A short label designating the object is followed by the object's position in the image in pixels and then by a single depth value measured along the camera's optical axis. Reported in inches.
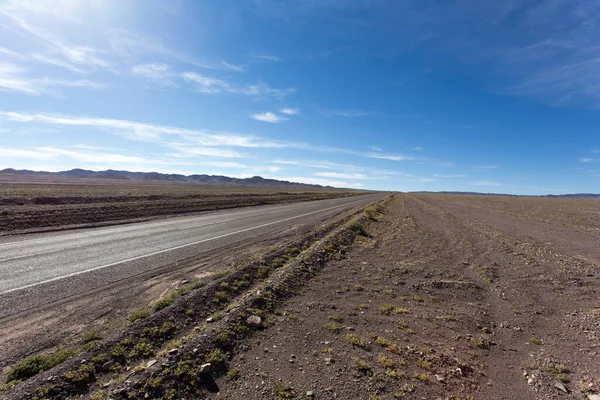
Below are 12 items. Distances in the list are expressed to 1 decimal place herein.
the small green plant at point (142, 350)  150.5
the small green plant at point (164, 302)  207.8
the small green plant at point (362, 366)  148.0
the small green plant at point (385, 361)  154.7
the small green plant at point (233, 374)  139.9
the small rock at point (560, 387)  142.4
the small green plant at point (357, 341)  172.6
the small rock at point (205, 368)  139.7
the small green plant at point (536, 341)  189.2
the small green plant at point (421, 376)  144.1
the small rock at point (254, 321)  188.5
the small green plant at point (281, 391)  130.0
